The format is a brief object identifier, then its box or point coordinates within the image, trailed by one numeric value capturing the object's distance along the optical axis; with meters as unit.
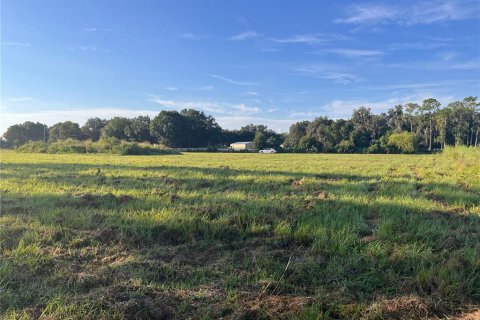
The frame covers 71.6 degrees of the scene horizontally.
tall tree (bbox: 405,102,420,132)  84.75
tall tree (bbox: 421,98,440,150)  81.45
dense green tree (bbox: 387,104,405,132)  88.12
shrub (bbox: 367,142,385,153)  69.13
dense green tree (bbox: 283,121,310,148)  94.00
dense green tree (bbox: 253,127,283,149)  91.00
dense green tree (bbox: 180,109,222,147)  86.06
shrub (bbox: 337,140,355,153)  72.75
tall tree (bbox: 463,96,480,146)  75.94
